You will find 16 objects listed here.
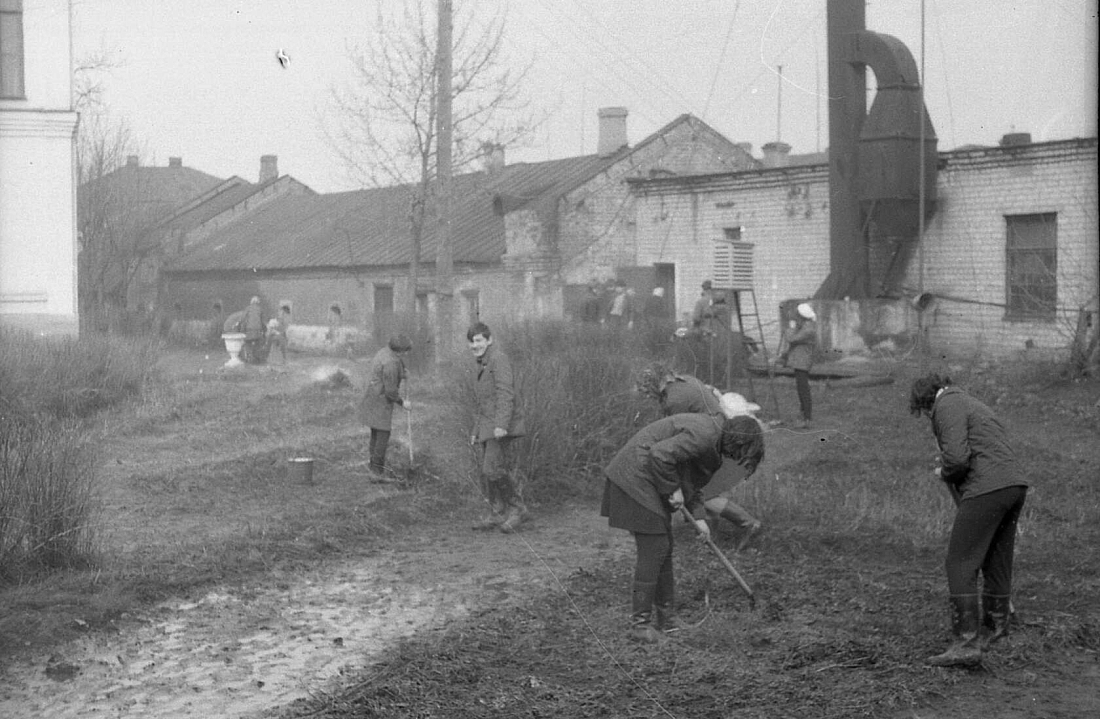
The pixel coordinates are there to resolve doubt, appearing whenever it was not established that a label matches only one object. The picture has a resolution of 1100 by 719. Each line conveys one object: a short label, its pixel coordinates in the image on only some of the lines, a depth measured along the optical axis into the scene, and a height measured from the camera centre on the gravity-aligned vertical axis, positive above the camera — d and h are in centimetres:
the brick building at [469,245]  2836 +152
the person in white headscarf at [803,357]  1597 -67
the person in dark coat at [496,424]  1053 -100
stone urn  2394 -68
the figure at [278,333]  2434 -50
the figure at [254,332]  2384 -46
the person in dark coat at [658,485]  691 -101
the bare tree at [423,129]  2192 +339
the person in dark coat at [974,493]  663 -102
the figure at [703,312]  1853 -9
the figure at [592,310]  2300 -6
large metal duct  2217 +266
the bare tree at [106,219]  2620 +205
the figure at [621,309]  2172 -5
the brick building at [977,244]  2159 +115
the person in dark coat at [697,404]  939 -74
